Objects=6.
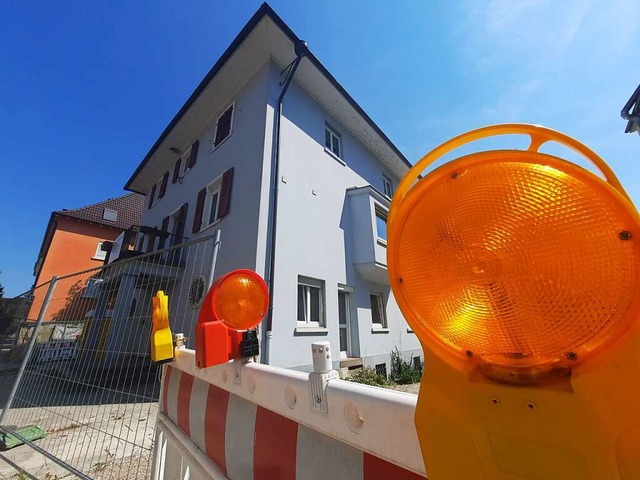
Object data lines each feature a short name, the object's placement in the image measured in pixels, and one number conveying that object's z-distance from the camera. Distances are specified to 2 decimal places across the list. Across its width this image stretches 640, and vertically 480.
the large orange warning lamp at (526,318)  0.36
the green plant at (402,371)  7.35
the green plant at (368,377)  6.52
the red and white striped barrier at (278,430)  0.61
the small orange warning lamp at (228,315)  1.14
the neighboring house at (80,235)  17.16
